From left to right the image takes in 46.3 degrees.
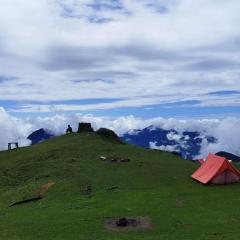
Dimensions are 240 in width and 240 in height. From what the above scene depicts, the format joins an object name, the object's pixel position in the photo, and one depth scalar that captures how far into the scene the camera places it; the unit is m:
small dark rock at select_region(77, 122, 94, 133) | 65.06
